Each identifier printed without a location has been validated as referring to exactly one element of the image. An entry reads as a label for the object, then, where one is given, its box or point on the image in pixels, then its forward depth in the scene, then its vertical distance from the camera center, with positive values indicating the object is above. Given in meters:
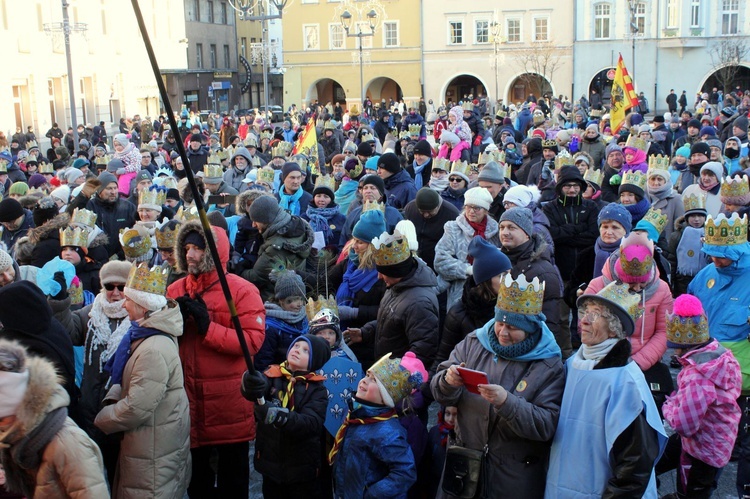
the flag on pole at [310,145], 14.20 -0.70
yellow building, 53.94 +3.05
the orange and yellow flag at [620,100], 16.32 -0.11
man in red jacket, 4.89 -1.42
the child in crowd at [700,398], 4.82 -1.66
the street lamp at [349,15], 30.71 +3.09
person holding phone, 3.83 -1.24
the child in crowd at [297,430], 4.63 -1.69
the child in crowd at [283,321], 5.53 -1.37
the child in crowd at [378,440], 4.27 -1.65
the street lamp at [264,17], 17.97 +1.83
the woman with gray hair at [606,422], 3.63 -1.36
